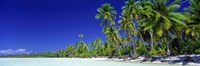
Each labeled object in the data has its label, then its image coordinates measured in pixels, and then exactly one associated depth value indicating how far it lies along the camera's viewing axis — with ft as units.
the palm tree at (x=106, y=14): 78.13
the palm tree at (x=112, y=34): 86.37
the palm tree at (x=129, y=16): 68.02
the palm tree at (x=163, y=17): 48.22
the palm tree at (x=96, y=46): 137.69
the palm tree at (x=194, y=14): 41.59
